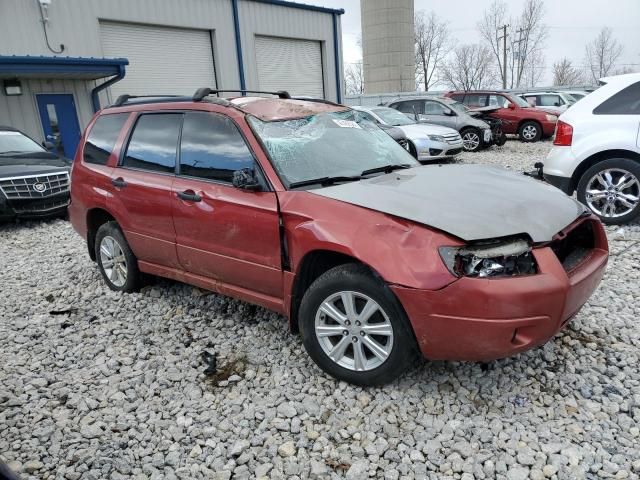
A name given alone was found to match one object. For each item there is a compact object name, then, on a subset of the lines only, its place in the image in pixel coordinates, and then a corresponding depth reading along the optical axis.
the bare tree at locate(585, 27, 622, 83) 59.16
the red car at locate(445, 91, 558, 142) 15.99
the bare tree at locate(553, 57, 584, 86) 57.88
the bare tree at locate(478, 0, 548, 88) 52.57
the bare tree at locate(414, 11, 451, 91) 58.44
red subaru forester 2.60
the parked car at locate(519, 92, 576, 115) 19.80
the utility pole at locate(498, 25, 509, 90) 52.33
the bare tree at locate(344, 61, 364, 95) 66.94
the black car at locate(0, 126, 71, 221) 7.75
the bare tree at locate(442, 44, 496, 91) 54.50
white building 12.52
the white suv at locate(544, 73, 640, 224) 5.85
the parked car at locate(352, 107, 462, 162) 11.55
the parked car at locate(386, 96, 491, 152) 14.30
